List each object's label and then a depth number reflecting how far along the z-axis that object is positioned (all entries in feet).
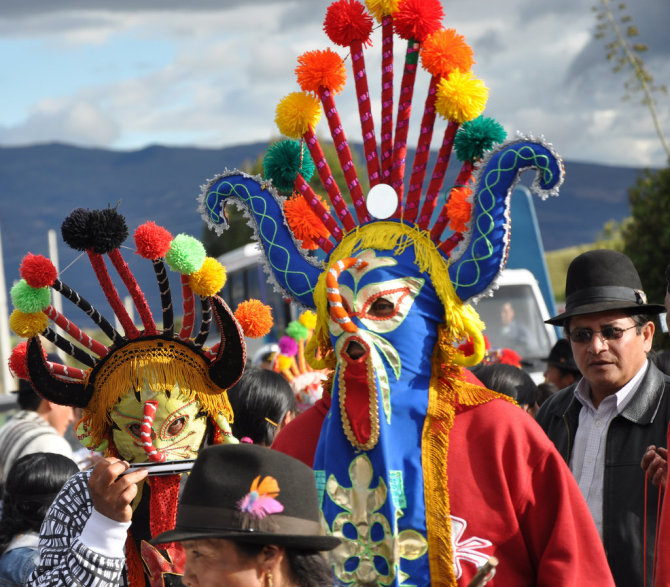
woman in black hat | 13.15
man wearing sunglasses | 21.21
